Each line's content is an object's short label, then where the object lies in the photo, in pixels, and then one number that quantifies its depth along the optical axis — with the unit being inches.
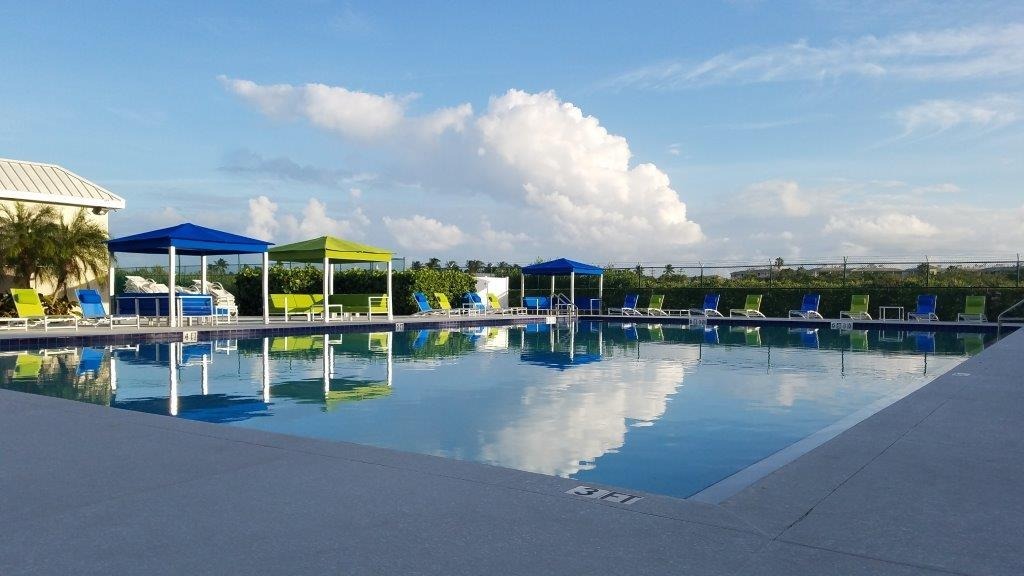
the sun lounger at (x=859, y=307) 783.7
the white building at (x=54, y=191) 684.1
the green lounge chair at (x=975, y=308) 731.4
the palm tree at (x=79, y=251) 658.2
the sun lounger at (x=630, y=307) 908.3
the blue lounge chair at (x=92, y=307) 572.4
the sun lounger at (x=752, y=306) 829.4
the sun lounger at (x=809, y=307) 817.5
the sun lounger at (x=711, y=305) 864.3
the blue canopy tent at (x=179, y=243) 584.7
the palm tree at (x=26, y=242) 634.8
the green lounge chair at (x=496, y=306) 943.0
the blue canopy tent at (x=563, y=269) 850.1
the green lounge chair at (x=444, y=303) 838.0
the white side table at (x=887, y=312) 812.1
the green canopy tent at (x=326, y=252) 677.3
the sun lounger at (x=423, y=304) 810.2
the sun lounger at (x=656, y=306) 908.5
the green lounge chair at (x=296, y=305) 738.2
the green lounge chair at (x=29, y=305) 537.6
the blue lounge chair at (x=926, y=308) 753.6
